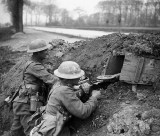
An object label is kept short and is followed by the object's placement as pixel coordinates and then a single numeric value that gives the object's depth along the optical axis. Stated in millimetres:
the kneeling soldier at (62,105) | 3062
